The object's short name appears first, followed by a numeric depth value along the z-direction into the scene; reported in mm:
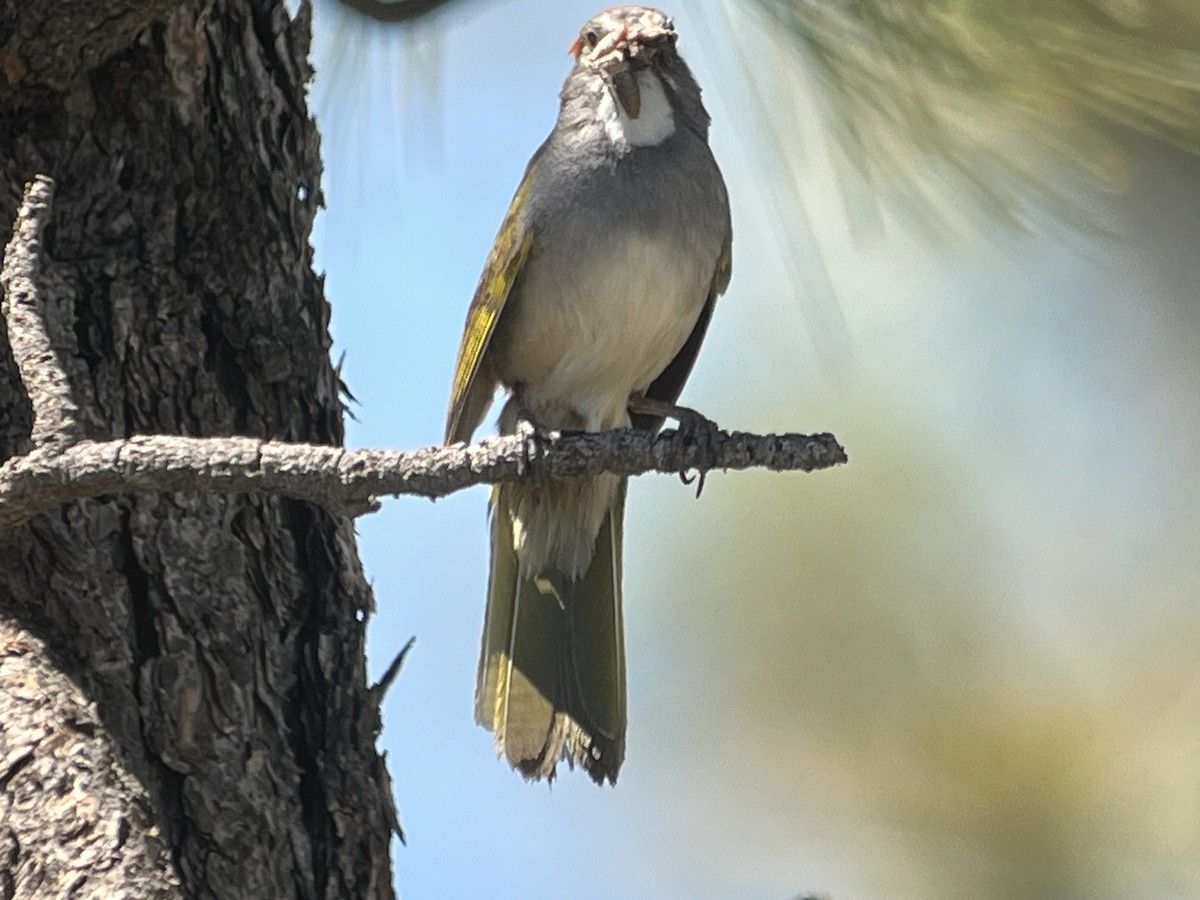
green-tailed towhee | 7008
